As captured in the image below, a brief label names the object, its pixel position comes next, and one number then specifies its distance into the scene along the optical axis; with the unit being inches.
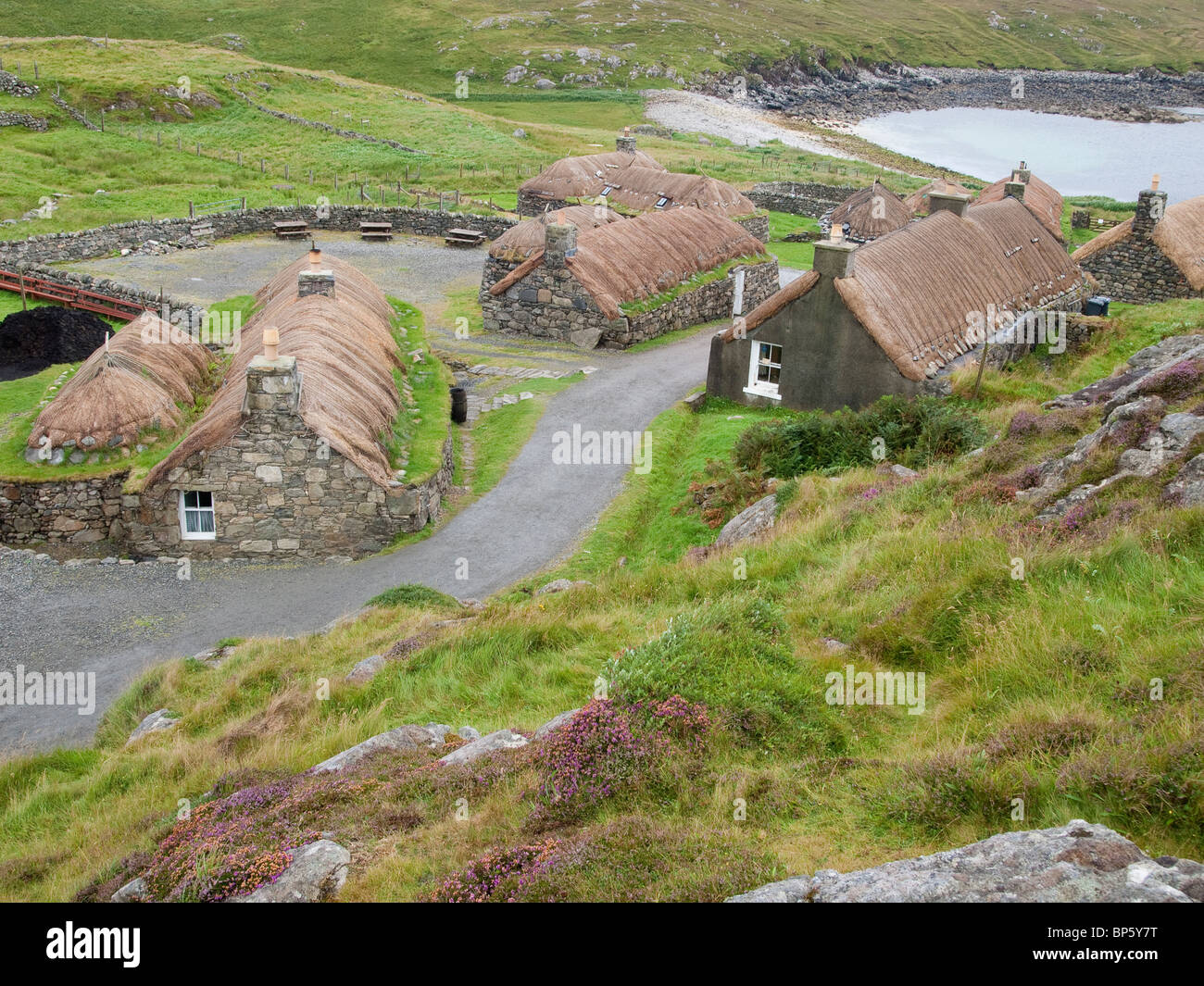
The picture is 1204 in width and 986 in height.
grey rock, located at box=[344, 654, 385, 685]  541.3
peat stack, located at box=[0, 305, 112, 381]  1221.7
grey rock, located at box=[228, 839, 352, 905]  300.5
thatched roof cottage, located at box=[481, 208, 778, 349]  1359.5
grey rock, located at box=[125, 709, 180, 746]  547.2
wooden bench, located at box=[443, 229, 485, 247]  1957.6
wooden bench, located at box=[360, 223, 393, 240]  1989.4
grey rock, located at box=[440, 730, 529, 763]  403.2
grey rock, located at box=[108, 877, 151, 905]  331.0
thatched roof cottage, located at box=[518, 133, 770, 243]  1956.2
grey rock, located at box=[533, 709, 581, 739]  406.6
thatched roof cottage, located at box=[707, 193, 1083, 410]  964.0
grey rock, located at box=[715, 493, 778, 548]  687.7
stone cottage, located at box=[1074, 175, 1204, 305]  1380.4
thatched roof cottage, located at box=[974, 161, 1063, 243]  1480.1
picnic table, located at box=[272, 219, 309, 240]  1950.1
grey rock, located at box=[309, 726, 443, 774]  422.3
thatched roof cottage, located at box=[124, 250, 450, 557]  796.6
